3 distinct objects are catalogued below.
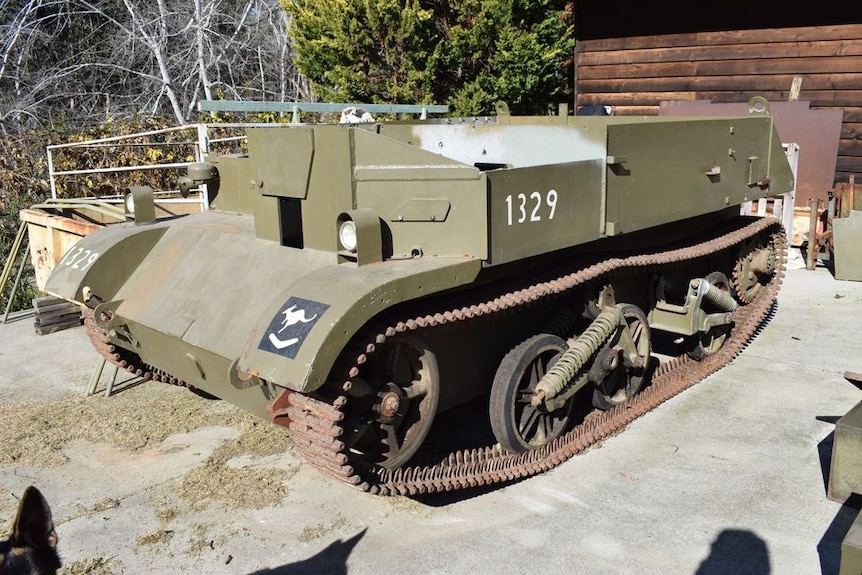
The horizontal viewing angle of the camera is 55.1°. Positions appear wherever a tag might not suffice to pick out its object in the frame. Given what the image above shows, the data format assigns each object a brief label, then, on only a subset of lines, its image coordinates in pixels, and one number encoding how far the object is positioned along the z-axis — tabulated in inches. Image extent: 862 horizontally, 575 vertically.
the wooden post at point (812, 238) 389.1
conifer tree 551.2
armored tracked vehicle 147.1
